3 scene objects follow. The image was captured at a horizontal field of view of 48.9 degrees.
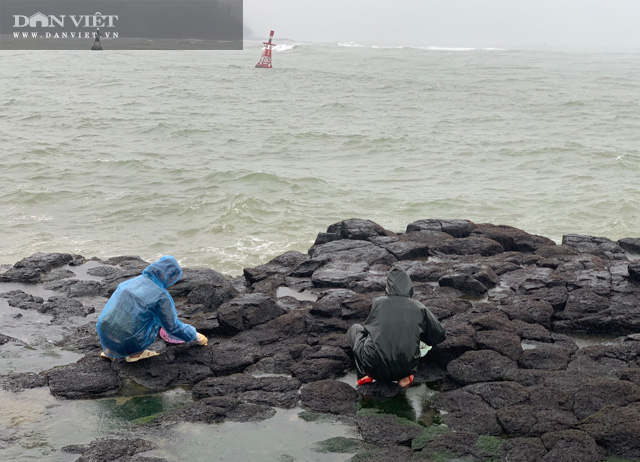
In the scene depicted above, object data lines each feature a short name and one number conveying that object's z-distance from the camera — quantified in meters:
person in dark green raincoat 7.15
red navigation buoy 62.84
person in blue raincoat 7.70
